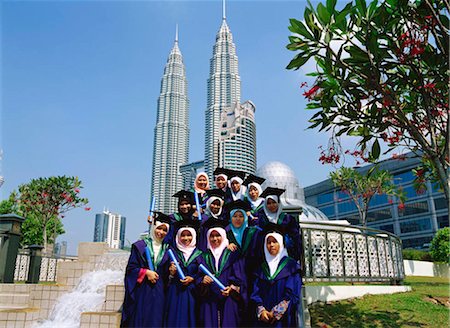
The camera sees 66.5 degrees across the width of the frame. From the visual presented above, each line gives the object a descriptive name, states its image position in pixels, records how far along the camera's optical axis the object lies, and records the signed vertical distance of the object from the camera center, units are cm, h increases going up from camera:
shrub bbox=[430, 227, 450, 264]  2212 +91
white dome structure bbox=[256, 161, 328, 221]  4066 +951
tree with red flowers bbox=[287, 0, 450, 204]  507 +300
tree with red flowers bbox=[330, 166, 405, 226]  2712 +608
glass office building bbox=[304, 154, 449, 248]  5162 +780
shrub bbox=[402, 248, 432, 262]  3041 +39
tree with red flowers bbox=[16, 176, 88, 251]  2294 +426
